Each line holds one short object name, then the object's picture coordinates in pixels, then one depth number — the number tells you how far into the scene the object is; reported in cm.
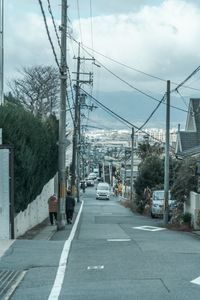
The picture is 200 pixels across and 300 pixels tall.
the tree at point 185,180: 2920
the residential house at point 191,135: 5112
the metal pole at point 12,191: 1950
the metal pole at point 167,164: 3316
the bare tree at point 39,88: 6347
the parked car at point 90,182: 14325
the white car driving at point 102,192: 8294
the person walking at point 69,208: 3123
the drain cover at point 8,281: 1032
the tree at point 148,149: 6543
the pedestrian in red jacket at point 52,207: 3041
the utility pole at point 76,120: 5715
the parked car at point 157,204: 4231
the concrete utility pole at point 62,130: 2781
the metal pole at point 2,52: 2586
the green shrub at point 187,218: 2976
